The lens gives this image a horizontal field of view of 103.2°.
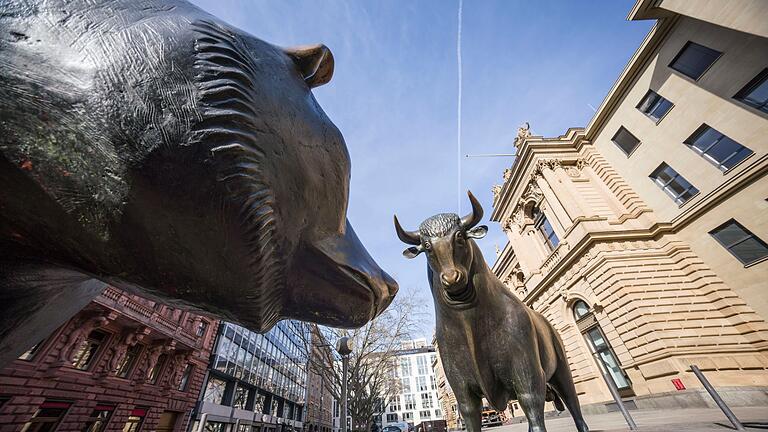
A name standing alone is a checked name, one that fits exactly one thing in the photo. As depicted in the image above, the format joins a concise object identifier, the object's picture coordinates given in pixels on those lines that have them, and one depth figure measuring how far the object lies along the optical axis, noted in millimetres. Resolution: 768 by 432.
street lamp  8531
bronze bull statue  2369
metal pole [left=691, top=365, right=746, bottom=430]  3547
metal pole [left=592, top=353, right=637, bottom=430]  4252
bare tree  17812
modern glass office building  20938
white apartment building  76625
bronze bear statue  534
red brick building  10445
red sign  10121
